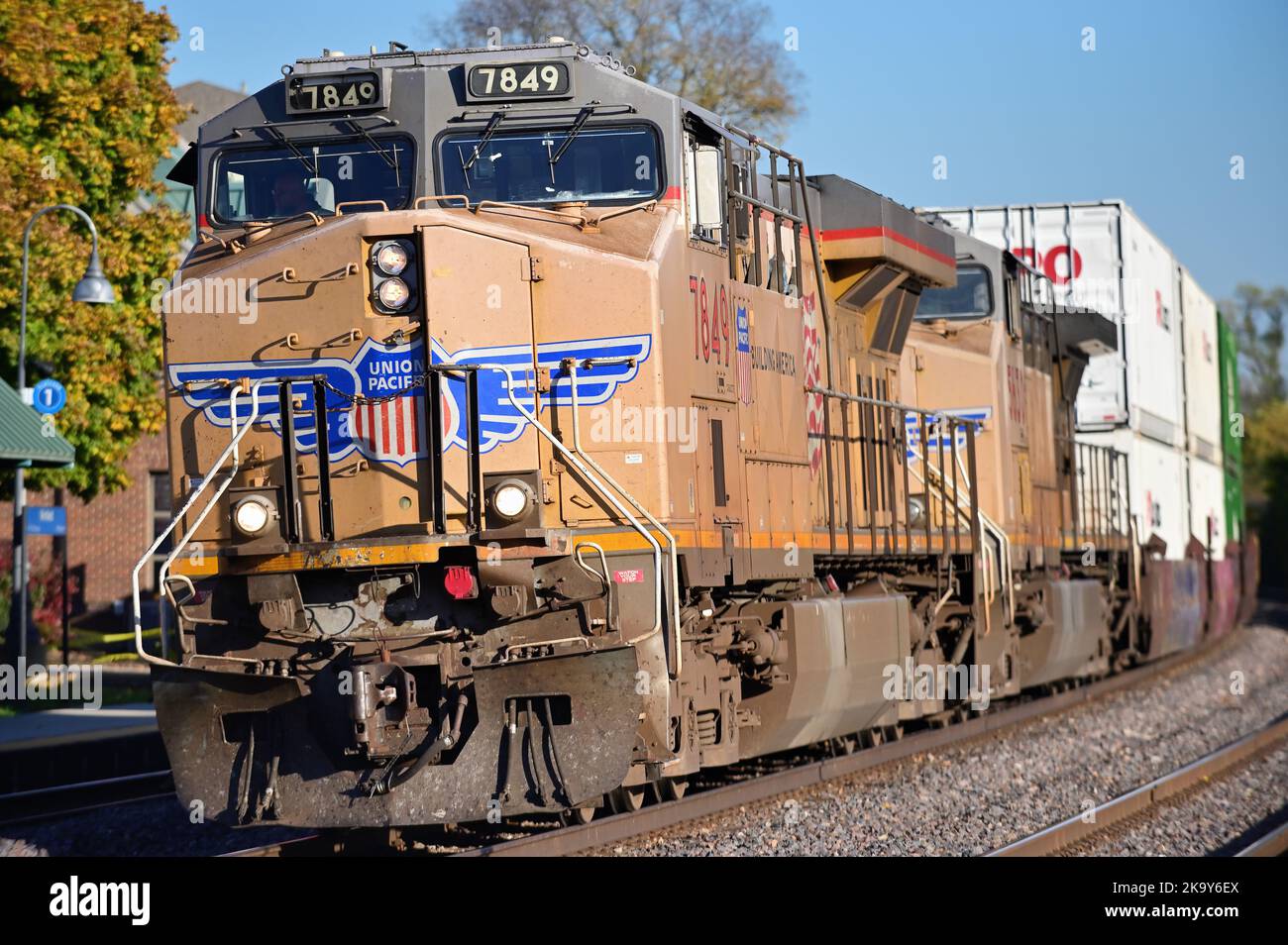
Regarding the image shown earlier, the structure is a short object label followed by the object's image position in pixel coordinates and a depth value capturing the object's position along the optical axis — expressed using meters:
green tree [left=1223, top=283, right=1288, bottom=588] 62.62
